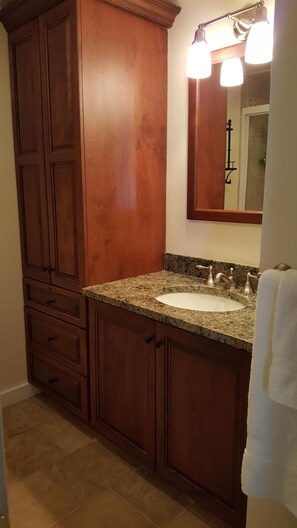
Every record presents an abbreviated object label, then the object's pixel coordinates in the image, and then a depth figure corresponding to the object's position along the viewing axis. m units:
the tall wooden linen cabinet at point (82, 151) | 1.75
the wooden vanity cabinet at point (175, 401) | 1.36
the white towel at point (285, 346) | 0.83
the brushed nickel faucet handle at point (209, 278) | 1.89
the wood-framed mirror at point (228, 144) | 1.74
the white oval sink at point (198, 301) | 1.78
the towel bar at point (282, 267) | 0.90
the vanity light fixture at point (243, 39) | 1.57
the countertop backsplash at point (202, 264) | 1.83
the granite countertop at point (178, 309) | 1.32
